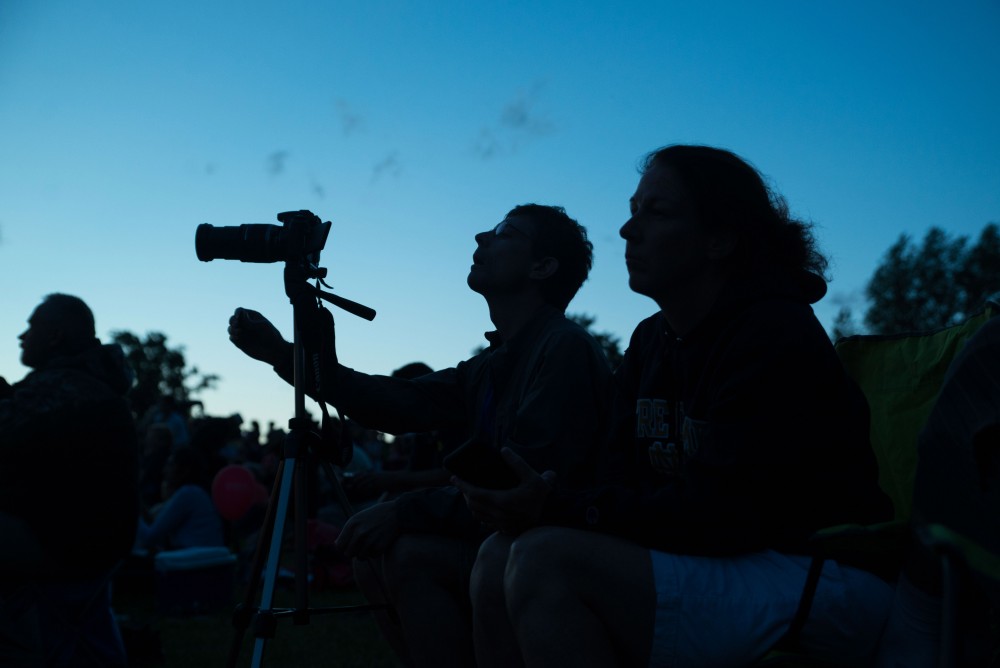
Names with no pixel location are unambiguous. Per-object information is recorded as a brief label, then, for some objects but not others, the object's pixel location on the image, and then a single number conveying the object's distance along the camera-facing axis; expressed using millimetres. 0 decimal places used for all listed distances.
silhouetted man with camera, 2455
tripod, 2666
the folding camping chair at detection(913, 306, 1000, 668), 1118
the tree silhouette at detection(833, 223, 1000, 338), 37344
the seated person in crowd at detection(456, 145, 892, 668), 1570
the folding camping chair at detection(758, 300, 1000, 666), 2291
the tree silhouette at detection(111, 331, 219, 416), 72562
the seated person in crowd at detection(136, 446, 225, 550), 7148
